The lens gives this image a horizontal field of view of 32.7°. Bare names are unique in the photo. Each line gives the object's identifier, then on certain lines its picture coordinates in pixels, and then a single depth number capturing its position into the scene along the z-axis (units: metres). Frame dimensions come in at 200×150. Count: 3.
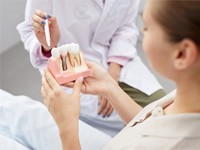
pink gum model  0.88
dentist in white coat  1.21
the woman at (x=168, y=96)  0.54
